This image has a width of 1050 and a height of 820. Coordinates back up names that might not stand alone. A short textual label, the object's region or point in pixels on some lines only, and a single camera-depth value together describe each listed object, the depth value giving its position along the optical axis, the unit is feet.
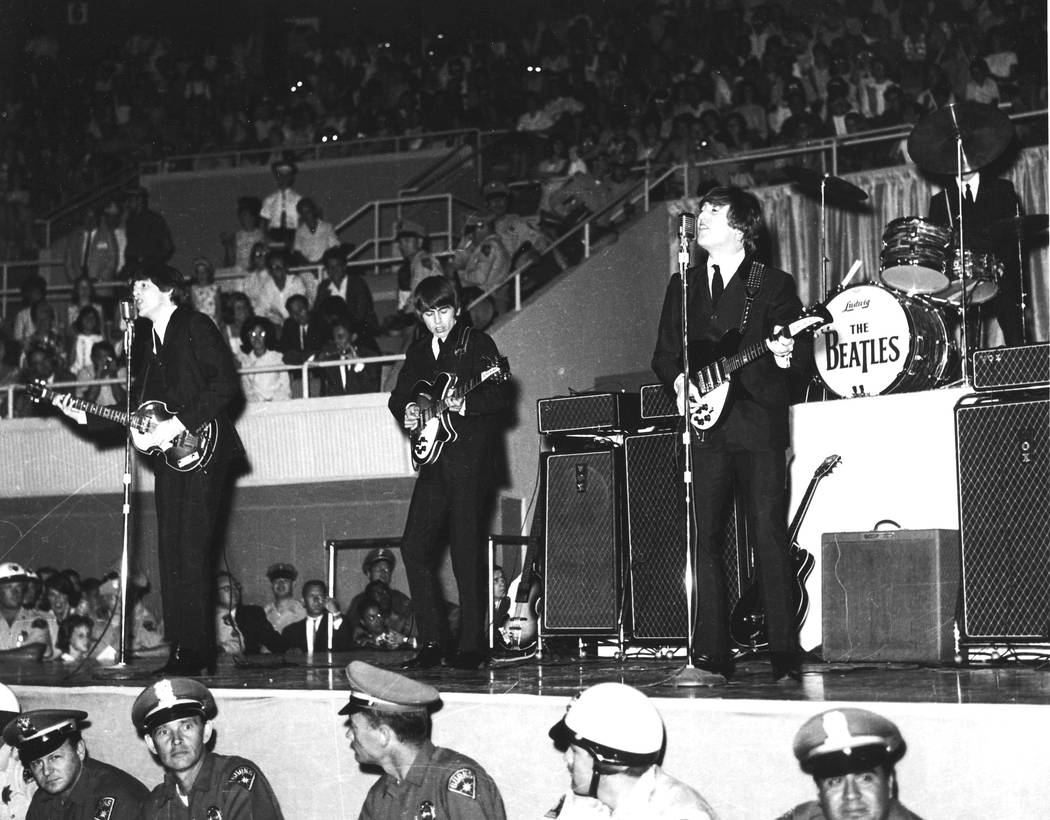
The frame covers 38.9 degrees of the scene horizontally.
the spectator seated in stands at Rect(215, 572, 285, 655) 30.22
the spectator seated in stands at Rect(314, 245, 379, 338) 41.65
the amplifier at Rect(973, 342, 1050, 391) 19.51
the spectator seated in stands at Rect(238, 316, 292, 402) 41.14
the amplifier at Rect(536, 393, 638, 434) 23.20
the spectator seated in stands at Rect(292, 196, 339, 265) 47.34
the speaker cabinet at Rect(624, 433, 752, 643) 21.91
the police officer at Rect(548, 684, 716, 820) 13.21
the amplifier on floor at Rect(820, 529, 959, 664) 19.35
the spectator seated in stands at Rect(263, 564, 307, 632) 35.47
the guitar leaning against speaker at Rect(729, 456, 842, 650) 21.17
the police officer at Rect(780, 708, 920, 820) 12.51
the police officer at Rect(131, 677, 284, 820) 17.19
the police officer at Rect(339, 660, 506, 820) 15.21
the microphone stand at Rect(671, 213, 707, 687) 16.80
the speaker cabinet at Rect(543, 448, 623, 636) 22.77
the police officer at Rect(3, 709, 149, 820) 18.20
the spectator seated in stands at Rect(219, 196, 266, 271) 48.93
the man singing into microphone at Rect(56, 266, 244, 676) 20.47
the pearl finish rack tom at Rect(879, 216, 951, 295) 25.46
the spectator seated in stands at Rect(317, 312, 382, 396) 39.81
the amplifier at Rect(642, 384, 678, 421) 22.52
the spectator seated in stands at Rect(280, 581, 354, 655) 30.30
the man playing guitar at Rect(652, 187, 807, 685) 17.52
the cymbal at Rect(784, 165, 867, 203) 30.27
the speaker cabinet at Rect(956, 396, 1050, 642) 19.02
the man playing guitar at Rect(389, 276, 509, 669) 20.71
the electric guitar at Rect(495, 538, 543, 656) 24.95
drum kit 24.09
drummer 28.81
